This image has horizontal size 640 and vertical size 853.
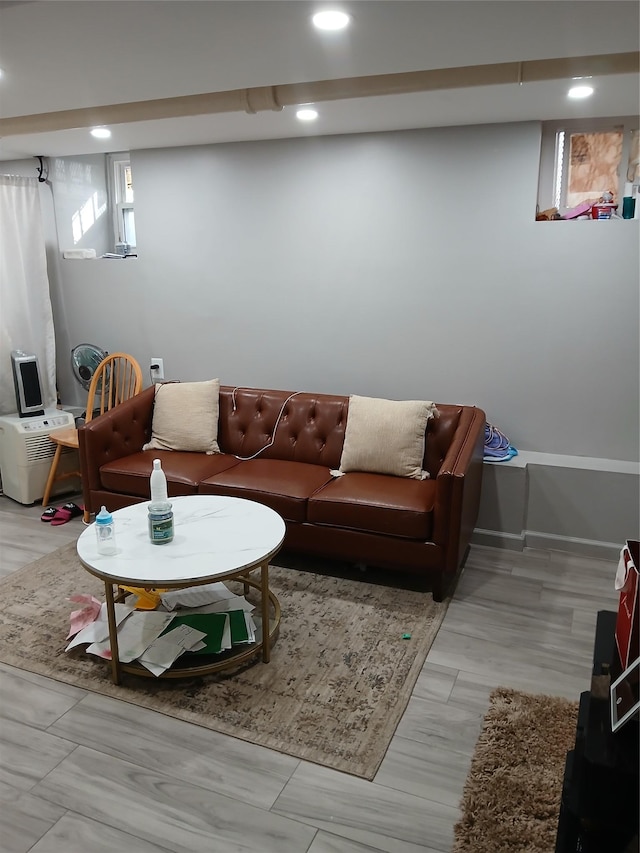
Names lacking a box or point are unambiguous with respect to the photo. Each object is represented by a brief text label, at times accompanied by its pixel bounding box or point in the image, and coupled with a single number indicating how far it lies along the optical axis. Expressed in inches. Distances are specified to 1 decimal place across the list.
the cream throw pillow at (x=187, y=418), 153.4
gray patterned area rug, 86.7
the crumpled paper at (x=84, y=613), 107.5
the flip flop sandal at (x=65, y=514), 155.2
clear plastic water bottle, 97.6
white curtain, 175.8
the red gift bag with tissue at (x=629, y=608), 46.2
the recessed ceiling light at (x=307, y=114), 125.6
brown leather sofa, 118.8
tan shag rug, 69.9
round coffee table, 89.7
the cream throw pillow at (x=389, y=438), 133.2
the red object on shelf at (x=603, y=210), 132.0
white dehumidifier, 162.4
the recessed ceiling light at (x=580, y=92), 109.2
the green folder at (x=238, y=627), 100.7
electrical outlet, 177.9
